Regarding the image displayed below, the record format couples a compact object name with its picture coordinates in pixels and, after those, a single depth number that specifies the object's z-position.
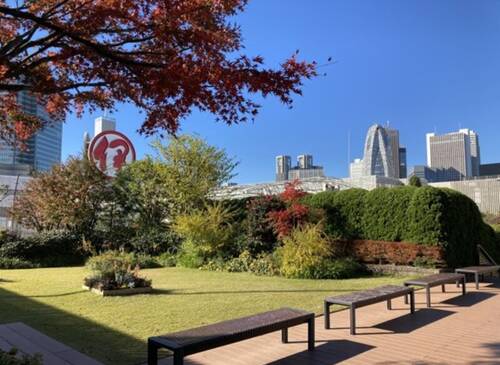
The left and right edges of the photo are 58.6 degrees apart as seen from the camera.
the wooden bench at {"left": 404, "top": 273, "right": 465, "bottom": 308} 8.35
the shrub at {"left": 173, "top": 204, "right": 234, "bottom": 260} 16.47
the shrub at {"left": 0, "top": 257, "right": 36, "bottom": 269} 15.98
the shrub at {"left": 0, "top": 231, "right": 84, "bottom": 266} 17.36
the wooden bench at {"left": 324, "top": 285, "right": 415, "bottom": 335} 6.36
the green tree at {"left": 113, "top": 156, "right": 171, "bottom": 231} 20.14
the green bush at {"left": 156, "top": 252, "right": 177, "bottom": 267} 17.36
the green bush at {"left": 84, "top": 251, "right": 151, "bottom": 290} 10.03
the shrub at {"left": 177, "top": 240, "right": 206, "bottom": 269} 16.28
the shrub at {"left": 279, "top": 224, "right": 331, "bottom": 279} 12.88
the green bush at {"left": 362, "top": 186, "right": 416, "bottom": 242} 14.04
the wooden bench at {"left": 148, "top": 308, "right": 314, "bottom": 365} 4.27
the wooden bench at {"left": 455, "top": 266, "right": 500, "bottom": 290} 10.63
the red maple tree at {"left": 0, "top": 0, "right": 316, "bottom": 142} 4.09
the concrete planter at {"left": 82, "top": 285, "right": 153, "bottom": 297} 9.64
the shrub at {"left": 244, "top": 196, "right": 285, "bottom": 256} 15.95
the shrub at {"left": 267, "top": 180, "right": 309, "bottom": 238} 15.00
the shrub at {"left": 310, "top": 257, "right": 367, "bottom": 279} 12.73
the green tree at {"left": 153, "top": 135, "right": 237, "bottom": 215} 19.44
